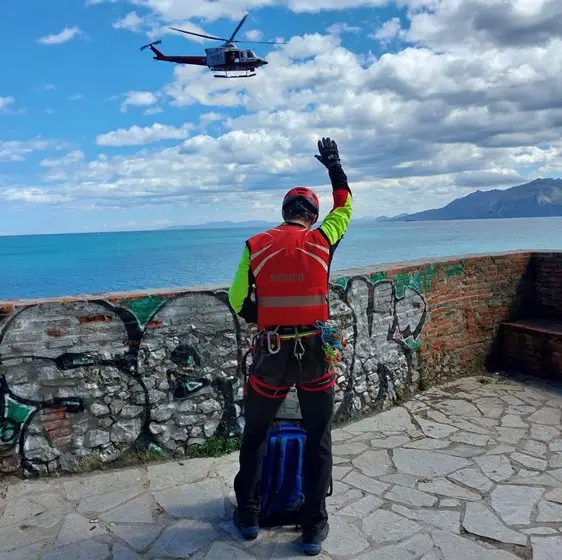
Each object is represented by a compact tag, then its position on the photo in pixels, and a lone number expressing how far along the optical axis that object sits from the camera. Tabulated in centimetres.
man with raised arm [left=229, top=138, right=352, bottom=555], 331
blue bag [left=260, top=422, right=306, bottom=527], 368
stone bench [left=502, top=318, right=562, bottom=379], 709
